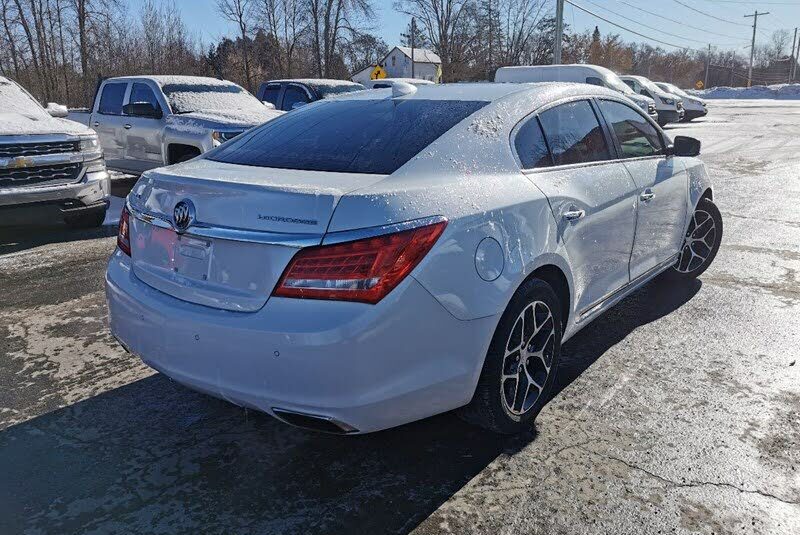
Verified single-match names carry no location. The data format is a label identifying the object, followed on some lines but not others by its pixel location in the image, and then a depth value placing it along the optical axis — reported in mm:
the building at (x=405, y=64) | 72650
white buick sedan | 2279
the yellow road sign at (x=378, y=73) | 28444
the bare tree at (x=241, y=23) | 41228
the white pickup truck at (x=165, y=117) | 8555
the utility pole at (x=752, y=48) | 72000
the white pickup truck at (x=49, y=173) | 6449
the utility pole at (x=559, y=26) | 30688
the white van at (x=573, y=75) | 18203
